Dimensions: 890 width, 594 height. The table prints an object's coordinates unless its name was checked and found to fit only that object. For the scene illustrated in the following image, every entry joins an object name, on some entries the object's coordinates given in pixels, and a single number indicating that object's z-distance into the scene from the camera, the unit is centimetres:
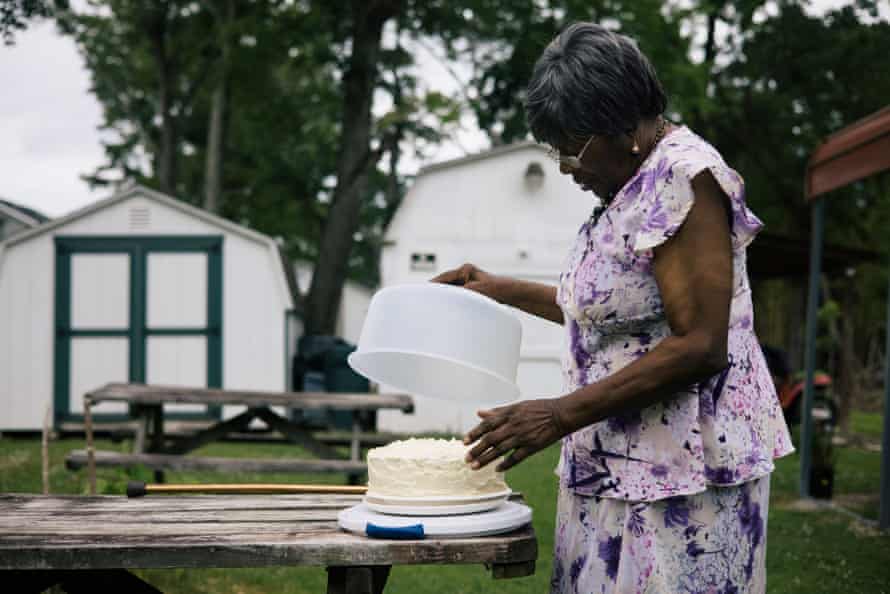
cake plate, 211
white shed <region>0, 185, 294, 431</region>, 1429
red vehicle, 1337
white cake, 222
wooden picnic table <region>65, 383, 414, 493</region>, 809
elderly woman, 201
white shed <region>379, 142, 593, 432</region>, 1448
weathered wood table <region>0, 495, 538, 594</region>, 208
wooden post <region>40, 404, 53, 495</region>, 566
